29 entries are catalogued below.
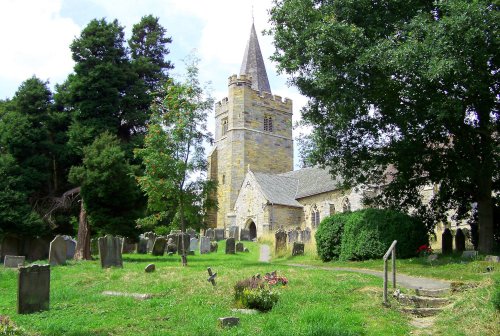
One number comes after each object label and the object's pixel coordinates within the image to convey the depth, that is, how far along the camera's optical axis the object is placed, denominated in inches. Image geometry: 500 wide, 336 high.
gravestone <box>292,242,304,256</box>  948.5
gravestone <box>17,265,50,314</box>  401.1
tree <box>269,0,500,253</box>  569.0
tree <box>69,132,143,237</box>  858.8
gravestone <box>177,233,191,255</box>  964.3
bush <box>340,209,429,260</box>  717.9
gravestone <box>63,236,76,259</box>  946.8
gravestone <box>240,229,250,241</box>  1631.4
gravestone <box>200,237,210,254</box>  1014.1
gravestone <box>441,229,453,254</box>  794.2
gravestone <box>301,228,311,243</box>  1157.7
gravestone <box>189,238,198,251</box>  1107.7
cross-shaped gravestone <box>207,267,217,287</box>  460.4
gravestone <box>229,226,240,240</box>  1644.9
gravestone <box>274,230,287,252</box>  1017.7
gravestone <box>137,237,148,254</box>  1048.9
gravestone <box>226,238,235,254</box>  1019.9
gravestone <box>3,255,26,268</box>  727.1
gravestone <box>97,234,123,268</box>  647.1
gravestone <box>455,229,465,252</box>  807.8
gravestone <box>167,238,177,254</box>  970.1
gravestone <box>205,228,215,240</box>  1438.0
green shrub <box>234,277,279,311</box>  377.1
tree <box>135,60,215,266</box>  732.0
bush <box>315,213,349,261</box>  806.5
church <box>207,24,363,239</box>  1708.9
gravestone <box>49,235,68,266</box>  700.2
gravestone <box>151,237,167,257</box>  922.6
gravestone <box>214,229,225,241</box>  1577.3
